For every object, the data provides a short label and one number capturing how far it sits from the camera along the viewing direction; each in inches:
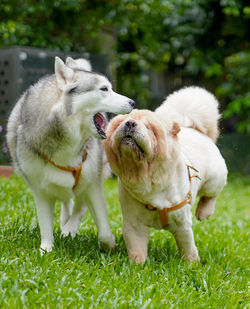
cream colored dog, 127.0
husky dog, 128.0
